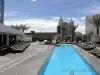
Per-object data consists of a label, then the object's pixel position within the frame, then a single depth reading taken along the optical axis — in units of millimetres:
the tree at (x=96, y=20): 19086
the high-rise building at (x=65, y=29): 24502
